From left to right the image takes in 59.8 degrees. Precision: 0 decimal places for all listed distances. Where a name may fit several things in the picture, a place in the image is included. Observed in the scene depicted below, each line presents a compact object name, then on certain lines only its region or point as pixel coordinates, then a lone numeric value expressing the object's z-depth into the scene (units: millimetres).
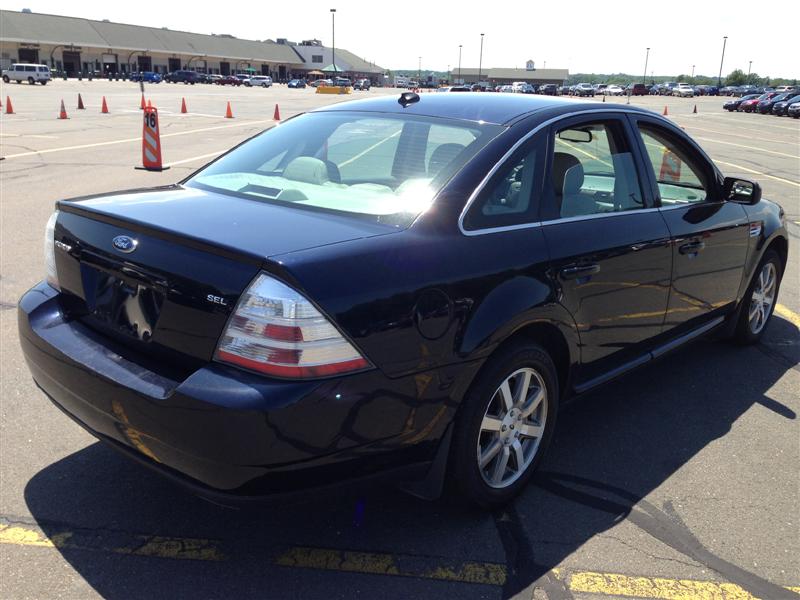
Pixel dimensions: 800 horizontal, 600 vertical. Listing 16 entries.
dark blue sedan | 2307
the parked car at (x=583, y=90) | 95869
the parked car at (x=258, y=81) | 88812
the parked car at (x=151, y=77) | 80856
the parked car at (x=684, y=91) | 92500
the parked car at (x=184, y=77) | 86438
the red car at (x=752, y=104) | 52625
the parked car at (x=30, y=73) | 58031
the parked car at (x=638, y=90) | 97625
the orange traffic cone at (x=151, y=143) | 12664
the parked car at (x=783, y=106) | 47531
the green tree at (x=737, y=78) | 137625
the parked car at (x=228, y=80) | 89875
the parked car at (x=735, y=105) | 54238
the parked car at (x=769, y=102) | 50181
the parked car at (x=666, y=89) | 101438
